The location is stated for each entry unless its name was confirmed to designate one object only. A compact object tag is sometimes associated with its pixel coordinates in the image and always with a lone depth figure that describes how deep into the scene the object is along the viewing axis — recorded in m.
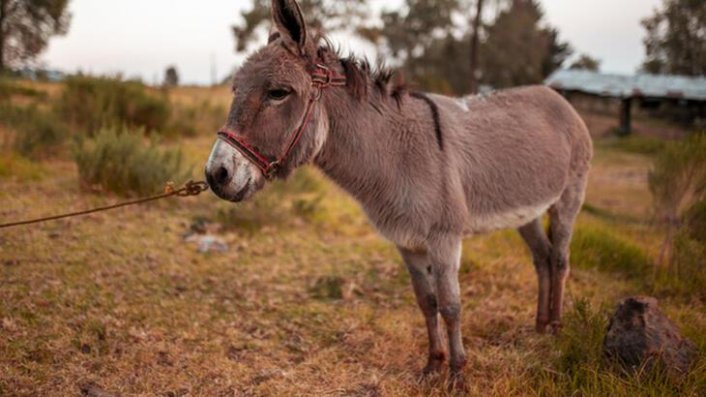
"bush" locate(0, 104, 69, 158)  7.61
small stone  5.45
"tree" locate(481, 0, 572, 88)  34.50
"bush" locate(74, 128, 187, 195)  6.24
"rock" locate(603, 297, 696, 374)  2.80
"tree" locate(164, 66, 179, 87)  34.29
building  22.92
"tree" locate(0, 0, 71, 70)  19.89
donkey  2.43
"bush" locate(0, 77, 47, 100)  9.66
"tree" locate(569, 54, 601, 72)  47.38
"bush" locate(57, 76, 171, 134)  8.77
